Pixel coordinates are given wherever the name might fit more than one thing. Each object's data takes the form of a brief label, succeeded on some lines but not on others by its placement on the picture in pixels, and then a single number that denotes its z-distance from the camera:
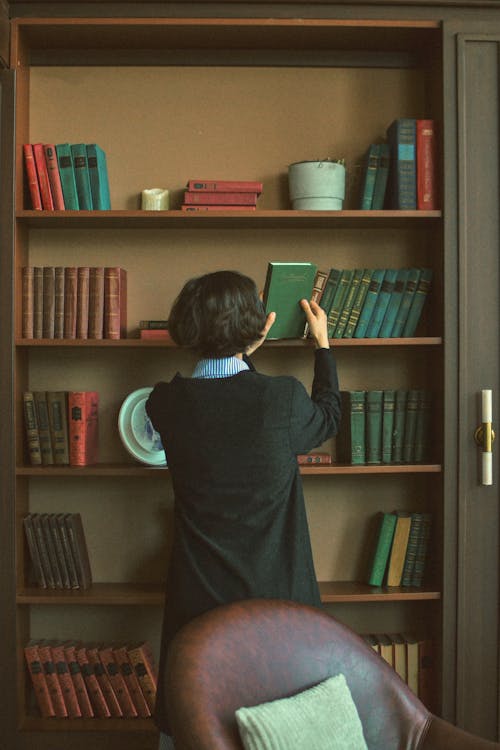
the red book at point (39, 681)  2.76
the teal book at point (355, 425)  2.79
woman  1.96
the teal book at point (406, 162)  2.76
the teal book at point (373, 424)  2.80
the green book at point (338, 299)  2.78
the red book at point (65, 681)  2.77
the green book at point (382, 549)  2.84
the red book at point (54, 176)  2.77
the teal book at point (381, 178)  2.84
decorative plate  2.81
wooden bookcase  2.98
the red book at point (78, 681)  2.78
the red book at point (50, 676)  2.77
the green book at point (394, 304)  2.81
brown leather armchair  1.55
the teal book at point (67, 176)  2.77
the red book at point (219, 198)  2.79
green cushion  1.53
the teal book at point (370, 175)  2.83
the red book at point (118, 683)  2.78
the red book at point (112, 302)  2.79
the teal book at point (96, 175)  2.77
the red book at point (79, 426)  2.79
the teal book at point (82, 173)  2.77
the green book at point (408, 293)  2.81
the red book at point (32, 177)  2.77
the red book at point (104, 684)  2.78
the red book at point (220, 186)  2.79
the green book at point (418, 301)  2.82
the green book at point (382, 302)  2.81
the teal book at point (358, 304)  2.79
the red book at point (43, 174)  2.78
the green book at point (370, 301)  2.79
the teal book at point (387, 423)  2.81
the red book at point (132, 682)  2.77
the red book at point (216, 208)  2.79
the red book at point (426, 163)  2.77
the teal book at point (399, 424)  2.82
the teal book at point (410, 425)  2.82
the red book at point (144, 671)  2.76
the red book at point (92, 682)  2.78
